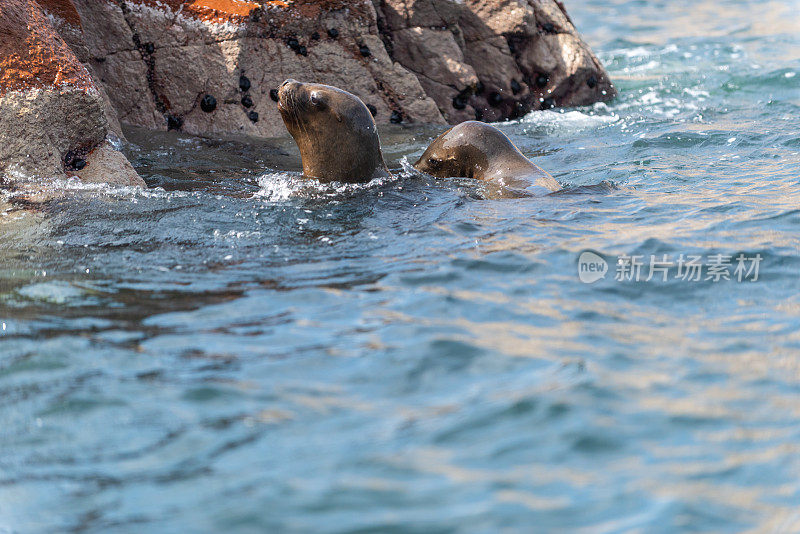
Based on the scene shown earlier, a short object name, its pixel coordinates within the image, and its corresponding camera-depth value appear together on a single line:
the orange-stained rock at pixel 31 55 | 11.27
